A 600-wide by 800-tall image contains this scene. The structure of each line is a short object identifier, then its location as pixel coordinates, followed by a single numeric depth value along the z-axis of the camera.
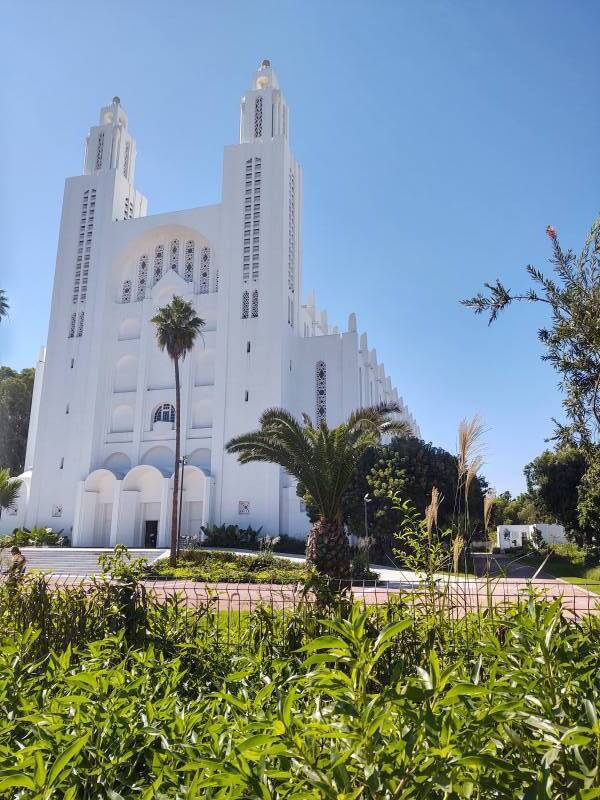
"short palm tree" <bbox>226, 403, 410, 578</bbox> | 14.06
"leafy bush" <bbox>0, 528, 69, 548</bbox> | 31.84
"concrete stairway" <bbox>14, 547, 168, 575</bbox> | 26.23
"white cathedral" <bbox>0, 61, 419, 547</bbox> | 34.25
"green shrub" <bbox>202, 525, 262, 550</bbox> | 30.12
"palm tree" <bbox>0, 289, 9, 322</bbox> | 33.78
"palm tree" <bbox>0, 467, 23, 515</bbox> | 33.47
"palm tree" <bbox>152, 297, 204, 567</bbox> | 28.16
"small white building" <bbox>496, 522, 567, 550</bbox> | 40.47
